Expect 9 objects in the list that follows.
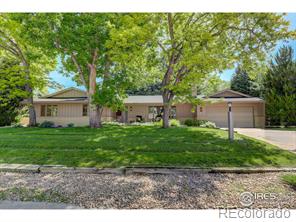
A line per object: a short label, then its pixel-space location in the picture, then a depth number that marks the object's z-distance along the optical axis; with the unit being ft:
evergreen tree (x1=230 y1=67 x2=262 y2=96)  79.20
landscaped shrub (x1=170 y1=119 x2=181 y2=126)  41.82
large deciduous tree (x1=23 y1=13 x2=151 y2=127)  29.17
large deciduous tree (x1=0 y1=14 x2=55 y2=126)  39.07
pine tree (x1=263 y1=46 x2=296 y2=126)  49.42
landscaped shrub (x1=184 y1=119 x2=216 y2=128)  43.80
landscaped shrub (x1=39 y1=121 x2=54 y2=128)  46.85
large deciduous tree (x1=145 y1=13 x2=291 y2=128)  23.76
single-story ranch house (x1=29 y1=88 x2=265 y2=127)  52.49
